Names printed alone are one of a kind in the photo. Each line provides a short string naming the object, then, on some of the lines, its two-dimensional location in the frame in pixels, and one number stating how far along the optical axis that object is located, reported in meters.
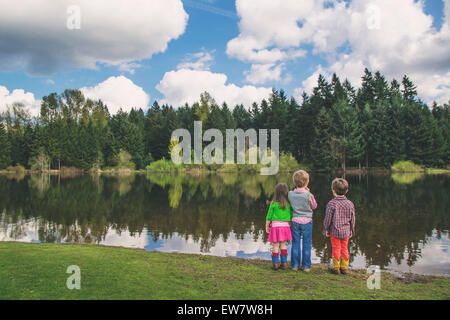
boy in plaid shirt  6.64
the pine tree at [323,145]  60.03
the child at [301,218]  6.78
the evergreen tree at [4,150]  73.31
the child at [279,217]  6.87
